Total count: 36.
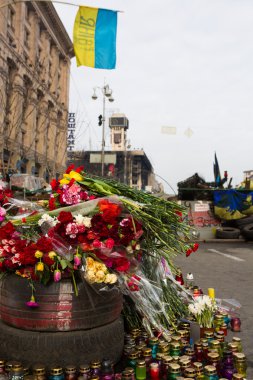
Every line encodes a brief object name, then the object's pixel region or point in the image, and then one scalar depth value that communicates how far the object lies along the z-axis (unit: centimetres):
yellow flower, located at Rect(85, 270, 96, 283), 330
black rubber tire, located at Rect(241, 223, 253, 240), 1798
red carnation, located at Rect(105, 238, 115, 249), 347
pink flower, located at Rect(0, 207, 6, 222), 397
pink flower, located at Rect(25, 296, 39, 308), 326
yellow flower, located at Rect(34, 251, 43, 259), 332
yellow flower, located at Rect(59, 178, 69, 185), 410
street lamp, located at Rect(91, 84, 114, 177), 2706
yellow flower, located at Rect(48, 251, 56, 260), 334
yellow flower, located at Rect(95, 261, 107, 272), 336
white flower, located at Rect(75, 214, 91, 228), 347
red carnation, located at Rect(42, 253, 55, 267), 330
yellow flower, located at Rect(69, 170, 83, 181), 421
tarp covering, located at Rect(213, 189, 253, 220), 2003
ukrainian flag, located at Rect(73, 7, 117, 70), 1107
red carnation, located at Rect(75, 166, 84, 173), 439
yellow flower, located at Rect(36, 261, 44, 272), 325
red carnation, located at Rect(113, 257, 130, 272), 355
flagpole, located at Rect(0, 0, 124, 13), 1057
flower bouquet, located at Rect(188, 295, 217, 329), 471
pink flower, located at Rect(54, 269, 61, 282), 329
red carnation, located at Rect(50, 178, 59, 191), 420
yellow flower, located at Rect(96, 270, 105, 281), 331
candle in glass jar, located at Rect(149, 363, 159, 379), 340
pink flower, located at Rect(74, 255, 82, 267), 336
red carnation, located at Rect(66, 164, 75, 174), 428
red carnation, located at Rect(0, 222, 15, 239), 360
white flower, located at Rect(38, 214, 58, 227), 361
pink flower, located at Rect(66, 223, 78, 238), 341
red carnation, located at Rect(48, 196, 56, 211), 402
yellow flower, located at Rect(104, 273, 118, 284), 340
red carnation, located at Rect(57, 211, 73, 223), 342
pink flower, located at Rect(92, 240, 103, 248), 344
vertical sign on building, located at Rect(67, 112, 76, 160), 5316
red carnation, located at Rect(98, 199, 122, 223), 349
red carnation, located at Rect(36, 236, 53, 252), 336
